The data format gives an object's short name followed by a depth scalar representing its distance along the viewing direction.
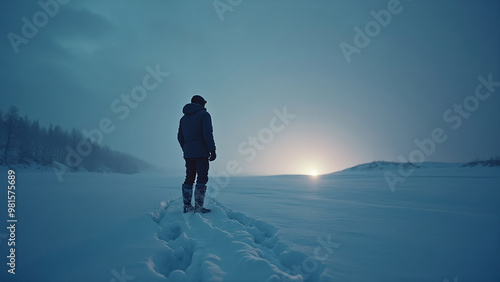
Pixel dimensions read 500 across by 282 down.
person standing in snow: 4.27
